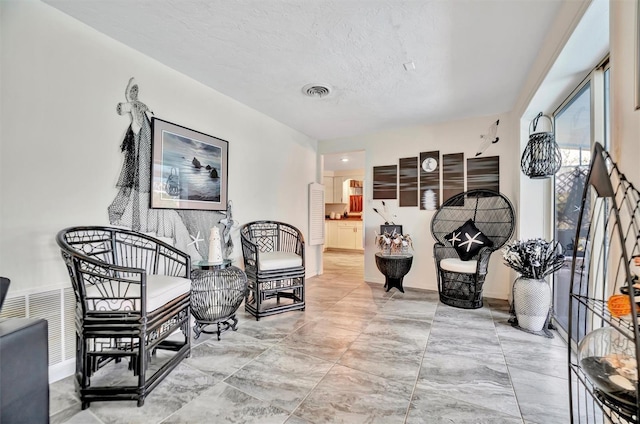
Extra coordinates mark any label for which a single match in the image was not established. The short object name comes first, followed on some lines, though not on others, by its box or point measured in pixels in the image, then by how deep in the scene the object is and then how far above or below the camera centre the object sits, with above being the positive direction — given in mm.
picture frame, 2418 +440
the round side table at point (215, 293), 2375 -693
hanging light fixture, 2309 +524
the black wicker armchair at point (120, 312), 1515 -571
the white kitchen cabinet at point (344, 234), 7859 -541
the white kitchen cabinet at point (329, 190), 8570 +792
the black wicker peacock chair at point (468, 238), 3100 -259
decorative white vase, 2443 -757
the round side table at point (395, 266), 3701 -672
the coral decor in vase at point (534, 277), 2424 -534
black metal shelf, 781 -294
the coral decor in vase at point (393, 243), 3777 -362
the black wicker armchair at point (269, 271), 2875 -601
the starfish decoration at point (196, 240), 2717 -258
